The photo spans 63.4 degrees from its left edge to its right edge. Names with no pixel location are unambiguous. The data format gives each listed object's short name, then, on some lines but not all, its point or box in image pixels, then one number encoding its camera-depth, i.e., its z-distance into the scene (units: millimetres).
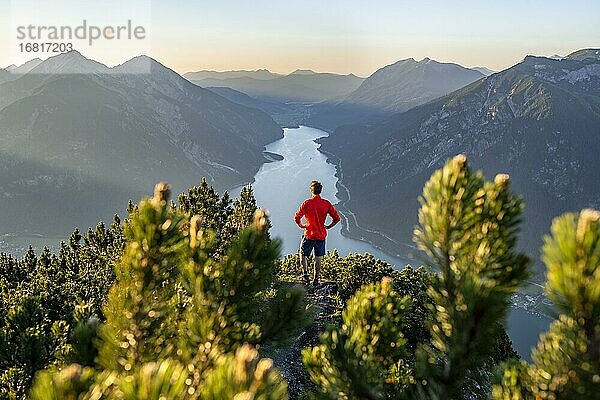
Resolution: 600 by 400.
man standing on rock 13016
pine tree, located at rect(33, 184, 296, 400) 3461
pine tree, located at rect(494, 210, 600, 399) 2432
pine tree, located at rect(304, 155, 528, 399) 3178
